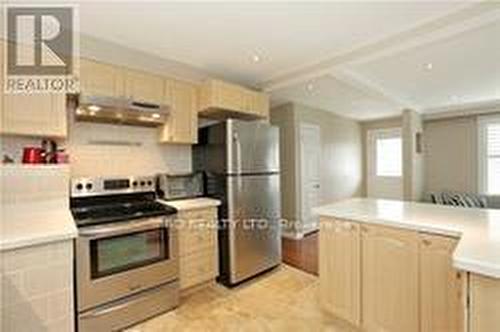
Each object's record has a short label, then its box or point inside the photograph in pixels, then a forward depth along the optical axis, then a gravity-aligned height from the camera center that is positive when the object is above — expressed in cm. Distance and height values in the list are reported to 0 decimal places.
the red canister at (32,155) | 222 +9
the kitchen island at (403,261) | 148 -59
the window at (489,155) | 559 +21
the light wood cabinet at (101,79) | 238 +75
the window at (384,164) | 671 +5
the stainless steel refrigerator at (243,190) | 299 -25
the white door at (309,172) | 511 -10
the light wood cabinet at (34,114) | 201 +38
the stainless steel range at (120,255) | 206 -69
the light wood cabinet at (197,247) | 272 -78
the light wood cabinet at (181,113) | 297 +56
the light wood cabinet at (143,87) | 264 +75
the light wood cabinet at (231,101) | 311 +75
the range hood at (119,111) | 237 +49
